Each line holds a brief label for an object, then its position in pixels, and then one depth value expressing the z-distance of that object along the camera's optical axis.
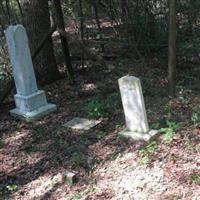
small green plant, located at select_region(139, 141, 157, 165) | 5.30
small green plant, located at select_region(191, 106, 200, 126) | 5.92
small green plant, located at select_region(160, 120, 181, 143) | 5.64
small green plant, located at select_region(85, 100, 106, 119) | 7.00
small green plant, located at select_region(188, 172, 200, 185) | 4.66
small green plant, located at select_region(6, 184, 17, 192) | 5.39
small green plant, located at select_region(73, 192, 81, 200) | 4.93
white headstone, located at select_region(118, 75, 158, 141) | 5.71
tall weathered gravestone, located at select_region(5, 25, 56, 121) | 7.50
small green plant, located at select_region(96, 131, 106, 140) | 6.31
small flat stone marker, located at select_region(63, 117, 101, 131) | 6.66
